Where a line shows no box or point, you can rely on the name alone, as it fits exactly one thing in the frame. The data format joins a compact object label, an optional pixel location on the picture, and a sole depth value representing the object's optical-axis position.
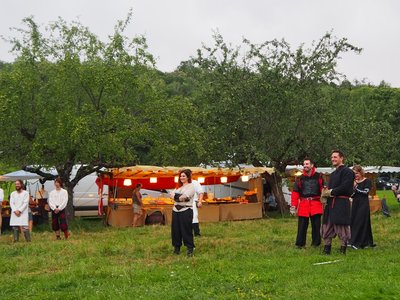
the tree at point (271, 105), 20.42
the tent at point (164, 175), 18.00
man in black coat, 9.27
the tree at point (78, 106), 15.66
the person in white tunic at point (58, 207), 12.94
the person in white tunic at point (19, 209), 12.84
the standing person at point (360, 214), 10.41
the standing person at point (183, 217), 9.70
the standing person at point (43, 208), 17.86
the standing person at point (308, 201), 10.02
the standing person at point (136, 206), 17.66
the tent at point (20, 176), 19.25
